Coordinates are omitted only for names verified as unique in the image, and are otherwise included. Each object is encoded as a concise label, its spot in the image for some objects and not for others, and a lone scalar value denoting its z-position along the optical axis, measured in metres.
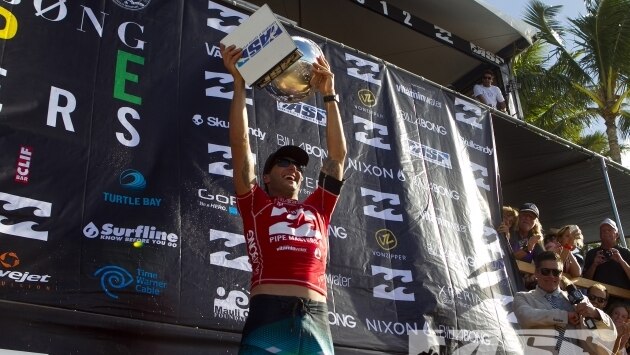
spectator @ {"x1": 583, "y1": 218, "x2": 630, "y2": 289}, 7.37
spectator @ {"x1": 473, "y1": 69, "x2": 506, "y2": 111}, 9.23
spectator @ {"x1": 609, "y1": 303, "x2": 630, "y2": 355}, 6.34
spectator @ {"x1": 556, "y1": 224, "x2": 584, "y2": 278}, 6.95
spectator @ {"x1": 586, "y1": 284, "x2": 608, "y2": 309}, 6.59
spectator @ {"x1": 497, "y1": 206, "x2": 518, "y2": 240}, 7.01
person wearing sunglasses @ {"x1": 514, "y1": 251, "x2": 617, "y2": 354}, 5.31
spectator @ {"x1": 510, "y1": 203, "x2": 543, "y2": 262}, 6.95
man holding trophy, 3.44
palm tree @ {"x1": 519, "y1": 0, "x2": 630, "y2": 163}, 16.31
